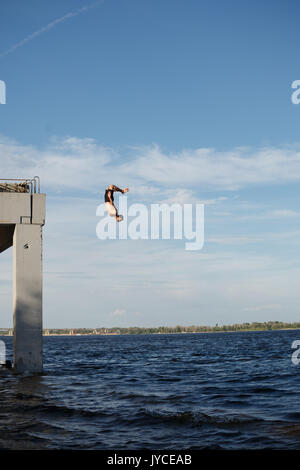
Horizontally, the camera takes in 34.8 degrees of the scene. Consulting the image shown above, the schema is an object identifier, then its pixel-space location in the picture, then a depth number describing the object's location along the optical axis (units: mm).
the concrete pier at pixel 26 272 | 20969
